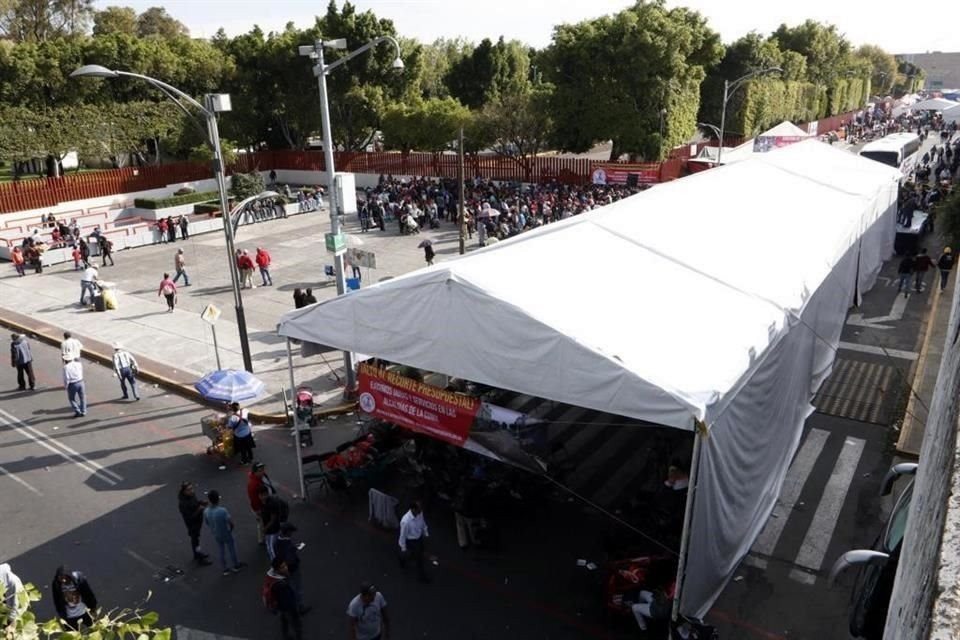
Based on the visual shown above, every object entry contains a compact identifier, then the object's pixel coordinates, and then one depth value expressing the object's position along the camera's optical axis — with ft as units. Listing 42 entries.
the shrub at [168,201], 121.60
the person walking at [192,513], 29.91
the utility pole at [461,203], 78.26
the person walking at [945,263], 63.46
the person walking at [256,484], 30.63
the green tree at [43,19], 199.72
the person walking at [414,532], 28.32
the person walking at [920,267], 67.45
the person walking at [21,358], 48.14
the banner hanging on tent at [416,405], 30.71
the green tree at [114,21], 229.66
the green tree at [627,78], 126.31
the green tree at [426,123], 140.97
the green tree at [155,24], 278.67
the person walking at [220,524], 29.07
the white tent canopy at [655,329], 25.35
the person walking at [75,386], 44.37
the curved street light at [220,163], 41.70
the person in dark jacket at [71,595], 24.52
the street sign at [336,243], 46.21
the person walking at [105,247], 85.87
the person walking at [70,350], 44.91
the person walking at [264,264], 73.56
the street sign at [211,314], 45.62
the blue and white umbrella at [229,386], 39.01
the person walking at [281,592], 25.07
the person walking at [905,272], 66.69
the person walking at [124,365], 46.47
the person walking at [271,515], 28.50
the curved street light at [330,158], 44.06
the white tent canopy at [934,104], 220.84
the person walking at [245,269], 71.97
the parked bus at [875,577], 22.70
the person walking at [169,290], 66.44
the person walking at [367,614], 23.63
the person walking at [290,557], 26.76
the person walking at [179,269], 74.39
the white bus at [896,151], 124.44
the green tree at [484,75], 201.26
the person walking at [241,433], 38.50
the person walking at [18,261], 81.82
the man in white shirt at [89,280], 68.59
